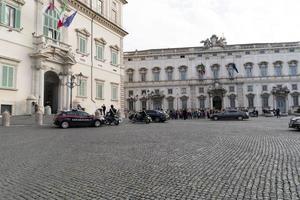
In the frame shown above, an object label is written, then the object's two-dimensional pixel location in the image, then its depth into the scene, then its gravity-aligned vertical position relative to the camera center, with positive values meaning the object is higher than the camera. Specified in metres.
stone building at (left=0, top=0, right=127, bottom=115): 22.89 +5.91
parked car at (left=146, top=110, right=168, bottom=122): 29.44 -0.11
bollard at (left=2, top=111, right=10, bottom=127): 19.38 -0.27
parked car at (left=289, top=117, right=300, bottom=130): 17.24 -0.62
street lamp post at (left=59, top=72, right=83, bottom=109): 27.45 +3.19
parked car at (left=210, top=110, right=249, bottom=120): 35.70 -0.20
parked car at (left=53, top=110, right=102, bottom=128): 20.33 -0.34
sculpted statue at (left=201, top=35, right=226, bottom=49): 66.00 +17.01
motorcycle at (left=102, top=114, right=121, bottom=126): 23.08 -0.46
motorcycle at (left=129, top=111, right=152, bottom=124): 26.16 -0.37
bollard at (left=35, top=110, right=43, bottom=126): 21.17 -0.20
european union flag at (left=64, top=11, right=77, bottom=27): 26.78 +9.05
